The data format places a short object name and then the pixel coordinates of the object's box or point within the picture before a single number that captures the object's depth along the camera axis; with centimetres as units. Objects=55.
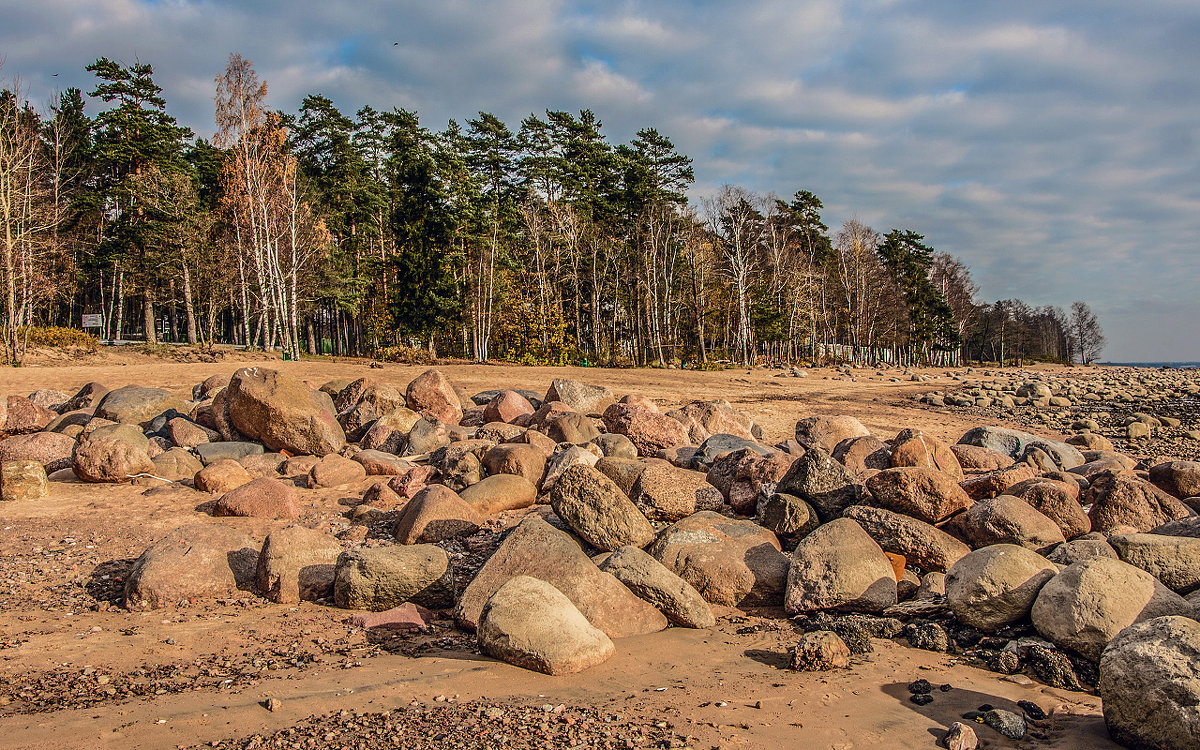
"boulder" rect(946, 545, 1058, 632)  512
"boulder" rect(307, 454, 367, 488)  945
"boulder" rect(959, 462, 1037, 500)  767
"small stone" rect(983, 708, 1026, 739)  375
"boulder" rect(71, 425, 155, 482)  927
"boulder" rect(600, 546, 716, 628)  552
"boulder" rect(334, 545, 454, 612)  576
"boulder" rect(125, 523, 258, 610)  586
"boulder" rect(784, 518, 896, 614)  560
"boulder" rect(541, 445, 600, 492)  885
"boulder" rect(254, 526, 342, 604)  604
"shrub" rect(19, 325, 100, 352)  2744
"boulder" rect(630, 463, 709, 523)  771
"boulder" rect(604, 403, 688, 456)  1103
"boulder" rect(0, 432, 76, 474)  974
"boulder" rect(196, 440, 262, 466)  1035
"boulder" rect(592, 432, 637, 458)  1005
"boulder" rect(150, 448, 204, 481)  961
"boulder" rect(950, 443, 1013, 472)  944
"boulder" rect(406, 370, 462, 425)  1341
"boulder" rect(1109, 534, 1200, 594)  545
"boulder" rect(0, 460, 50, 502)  866
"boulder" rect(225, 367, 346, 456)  1066
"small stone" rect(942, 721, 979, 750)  358
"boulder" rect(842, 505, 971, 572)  628
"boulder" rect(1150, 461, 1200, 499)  862
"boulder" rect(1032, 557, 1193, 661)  463
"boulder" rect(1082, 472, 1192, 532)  703
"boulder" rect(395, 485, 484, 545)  736
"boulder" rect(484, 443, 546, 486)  892
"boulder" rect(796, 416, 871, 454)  1159
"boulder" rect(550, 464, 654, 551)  664
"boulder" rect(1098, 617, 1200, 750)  357
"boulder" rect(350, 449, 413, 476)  1013
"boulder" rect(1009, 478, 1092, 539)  674
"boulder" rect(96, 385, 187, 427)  1257
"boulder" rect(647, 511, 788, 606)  597
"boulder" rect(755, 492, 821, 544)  696
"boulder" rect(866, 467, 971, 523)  668
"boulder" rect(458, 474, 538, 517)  816
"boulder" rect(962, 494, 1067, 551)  636
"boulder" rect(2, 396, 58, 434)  1240
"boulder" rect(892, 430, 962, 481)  824
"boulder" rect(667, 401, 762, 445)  1255
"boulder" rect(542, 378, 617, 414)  1400
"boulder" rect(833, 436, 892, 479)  901
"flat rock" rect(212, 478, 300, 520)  816
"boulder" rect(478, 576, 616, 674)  451
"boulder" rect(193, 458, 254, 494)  914
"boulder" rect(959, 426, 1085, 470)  1194
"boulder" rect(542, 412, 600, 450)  1095
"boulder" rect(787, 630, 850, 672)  457
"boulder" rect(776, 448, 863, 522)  712
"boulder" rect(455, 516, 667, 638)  533
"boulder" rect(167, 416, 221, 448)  1099
